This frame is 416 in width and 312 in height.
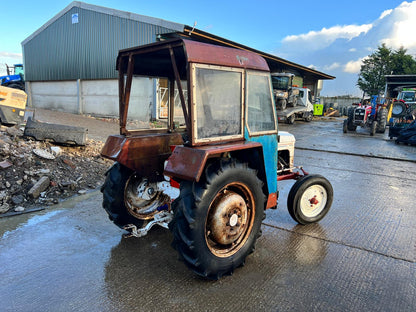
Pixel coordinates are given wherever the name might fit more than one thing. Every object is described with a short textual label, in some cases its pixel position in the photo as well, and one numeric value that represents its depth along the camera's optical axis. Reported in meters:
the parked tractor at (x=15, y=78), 22.11
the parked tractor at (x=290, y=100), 20.06
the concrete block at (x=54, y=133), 6.58
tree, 34.53
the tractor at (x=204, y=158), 2.57
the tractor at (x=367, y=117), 15.80
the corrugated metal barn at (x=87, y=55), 15.11
